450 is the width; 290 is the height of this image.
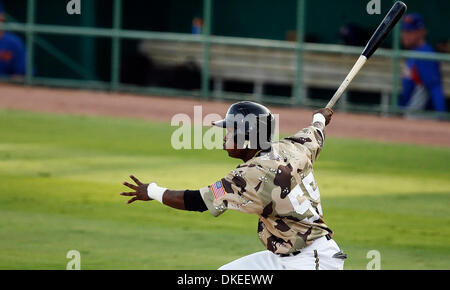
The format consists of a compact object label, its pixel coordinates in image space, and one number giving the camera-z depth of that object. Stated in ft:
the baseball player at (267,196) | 20.89
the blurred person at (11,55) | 68.23
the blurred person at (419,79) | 58.83
